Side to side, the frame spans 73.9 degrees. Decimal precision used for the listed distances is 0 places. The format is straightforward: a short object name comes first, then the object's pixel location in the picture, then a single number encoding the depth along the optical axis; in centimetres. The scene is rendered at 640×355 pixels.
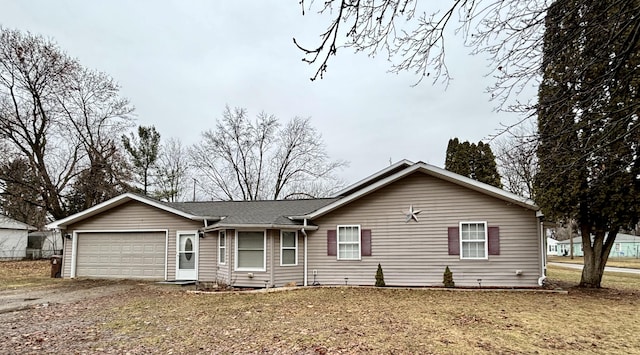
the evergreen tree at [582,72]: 434
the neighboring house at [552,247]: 6491
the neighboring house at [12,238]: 3009
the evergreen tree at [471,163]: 2402
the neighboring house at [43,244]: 3167
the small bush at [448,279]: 1351
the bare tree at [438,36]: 353
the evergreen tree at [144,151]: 3406
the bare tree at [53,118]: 2403
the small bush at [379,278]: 1404
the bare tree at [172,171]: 3578
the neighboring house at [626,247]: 5066
